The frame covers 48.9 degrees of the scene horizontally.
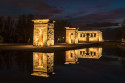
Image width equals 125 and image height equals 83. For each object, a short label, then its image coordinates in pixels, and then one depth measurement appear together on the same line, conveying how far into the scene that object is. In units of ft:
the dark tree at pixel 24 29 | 142.20
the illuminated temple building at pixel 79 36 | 122.31
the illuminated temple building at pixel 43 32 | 75.10
